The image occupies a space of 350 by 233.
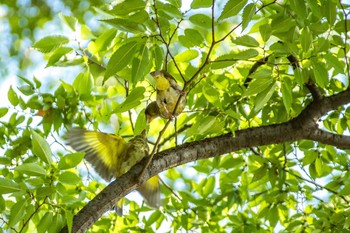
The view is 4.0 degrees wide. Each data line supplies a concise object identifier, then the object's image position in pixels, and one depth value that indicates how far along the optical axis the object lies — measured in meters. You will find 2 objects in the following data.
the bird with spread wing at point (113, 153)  7.45
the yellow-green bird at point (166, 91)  7.14
